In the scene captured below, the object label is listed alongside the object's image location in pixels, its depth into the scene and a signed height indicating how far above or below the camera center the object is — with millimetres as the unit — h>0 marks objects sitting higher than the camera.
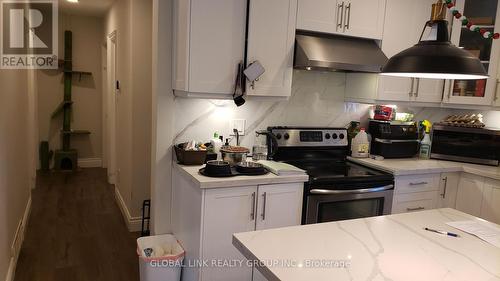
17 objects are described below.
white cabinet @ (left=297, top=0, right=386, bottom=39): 2719 +716
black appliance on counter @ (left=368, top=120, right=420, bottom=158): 3262 -234
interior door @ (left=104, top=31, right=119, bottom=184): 4887 -137
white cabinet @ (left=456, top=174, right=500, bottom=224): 2916 -654
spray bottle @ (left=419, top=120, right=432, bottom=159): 3420 -296
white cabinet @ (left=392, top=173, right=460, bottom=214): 2885 -637
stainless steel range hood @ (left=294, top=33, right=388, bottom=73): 2639 +423
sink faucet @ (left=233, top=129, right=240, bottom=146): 2910 -252
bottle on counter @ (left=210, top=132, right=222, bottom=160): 2756 -314
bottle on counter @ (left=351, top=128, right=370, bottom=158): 3203 -300
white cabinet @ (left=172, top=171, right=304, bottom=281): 2262 -738
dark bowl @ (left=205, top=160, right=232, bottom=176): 2309 -422
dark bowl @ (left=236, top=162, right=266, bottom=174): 2422 -428
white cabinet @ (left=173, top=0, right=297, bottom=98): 2377 +402
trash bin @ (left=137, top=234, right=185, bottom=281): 2418 -1079
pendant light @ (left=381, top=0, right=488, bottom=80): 1377 +218
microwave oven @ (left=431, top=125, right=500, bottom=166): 3160 -246
